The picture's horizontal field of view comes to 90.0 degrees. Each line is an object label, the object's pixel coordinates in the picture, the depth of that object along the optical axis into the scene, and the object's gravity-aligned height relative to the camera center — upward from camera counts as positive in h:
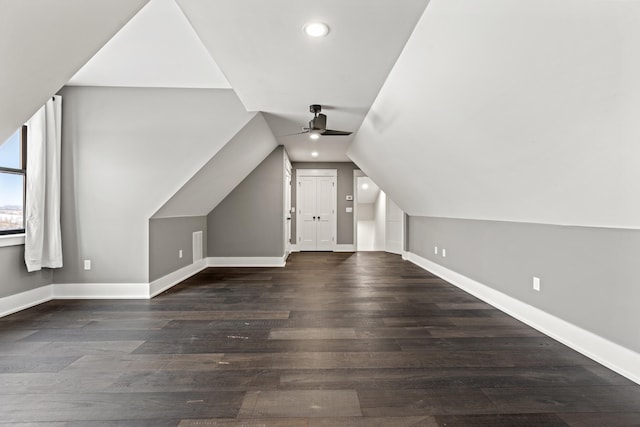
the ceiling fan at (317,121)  3.85 +1.14
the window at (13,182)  3.40 +0.37
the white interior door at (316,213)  8.63 +0.05
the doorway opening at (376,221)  8.27 -0.18
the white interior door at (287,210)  6.72 +0.10
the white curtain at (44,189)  3.53 +0.30
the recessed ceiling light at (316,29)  2.21 +1.32
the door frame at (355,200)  8.62 +0.40
